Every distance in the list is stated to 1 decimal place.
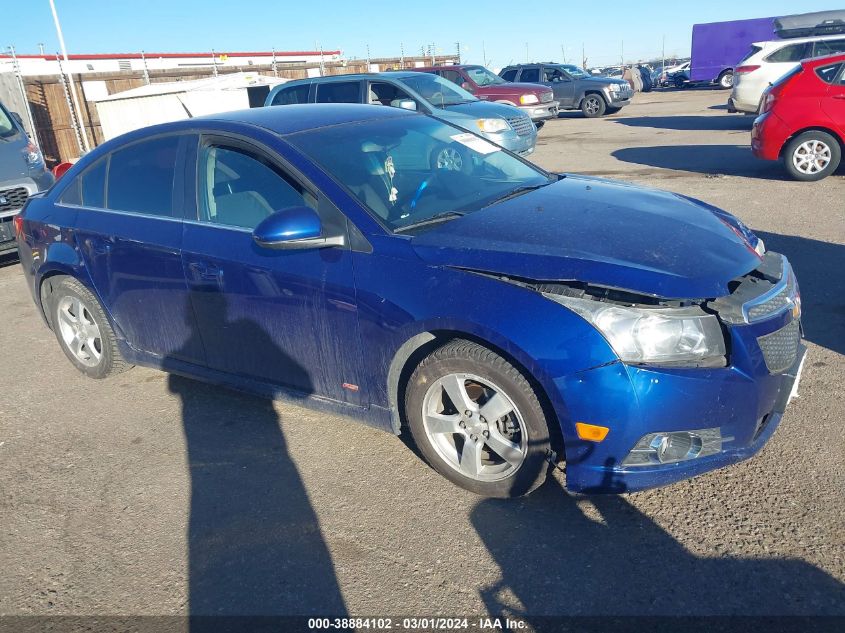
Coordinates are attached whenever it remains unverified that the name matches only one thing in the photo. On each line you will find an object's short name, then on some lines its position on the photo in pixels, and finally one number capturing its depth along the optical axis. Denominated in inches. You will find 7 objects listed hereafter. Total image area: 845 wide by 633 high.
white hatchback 586.2
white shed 708.0
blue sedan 105.7
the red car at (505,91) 698.2
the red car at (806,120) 353.7
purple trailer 1212.5
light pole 706.2
